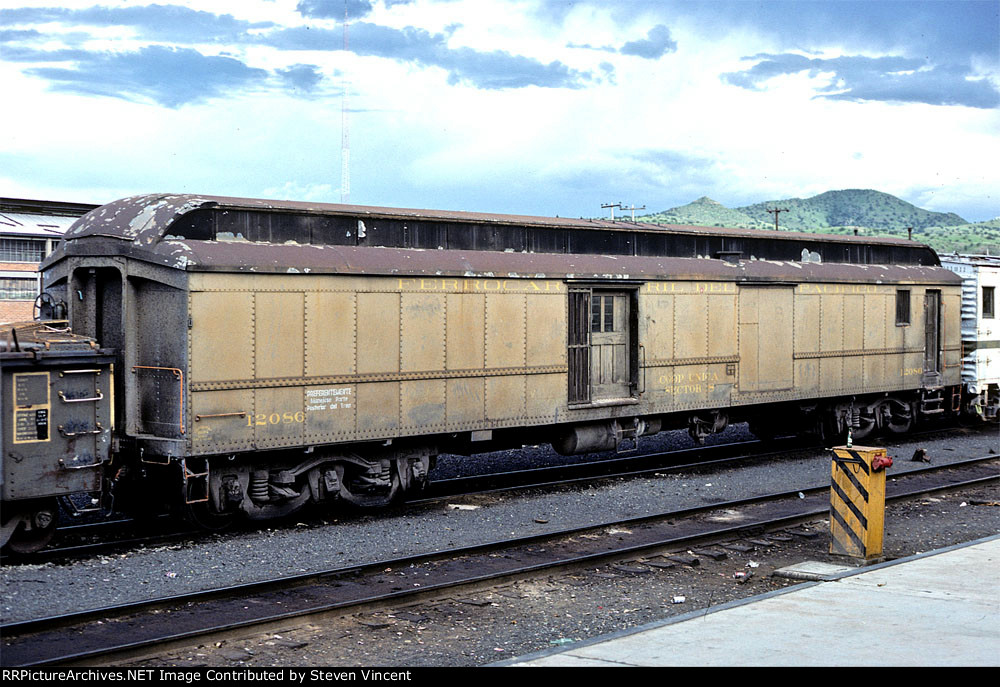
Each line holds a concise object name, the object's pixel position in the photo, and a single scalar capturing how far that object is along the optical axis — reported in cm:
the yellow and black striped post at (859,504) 1034
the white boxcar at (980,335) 2147
